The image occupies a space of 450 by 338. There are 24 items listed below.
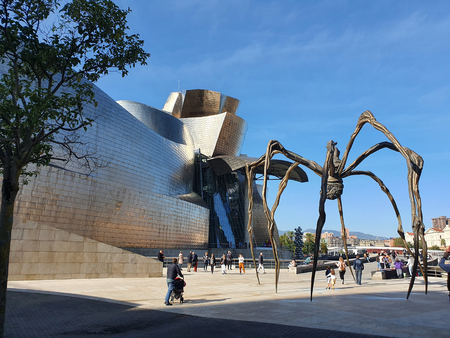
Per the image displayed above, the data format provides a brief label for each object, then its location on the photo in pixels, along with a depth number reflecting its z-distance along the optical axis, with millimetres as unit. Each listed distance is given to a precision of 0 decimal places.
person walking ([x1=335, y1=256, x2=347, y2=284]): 13874
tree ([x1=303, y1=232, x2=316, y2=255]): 103038
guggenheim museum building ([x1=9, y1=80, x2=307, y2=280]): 13859
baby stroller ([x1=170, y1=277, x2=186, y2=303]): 8586
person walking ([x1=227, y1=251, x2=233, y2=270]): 23312
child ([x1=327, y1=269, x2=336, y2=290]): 11999
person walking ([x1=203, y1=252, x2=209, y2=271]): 22720
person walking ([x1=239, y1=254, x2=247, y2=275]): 20630
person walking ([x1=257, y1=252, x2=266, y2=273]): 21269
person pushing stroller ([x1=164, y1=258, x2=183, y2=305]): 8406
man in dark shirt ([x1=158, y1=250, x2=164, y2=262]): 19078
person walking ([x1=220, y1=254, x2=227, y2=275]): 19984
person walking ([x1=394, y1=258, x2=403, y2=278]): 17359
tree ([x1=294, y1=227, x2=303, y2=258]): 72856
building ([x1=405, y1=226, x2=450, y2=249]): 128825
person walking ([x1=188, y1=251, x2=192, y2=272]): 20566
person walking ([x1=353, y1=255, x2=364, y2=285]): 13961
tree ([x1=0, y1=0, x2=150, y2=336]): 5777
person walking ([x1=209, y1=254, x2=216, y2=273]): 20250
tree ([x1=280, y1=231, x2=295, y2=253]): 87838
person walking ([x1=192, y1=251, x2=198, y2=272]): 21578
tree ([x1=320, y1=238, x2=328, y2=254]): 128975
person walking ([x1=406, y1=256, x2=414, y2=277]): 16469
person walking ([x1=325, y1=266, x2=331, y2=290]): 12113
